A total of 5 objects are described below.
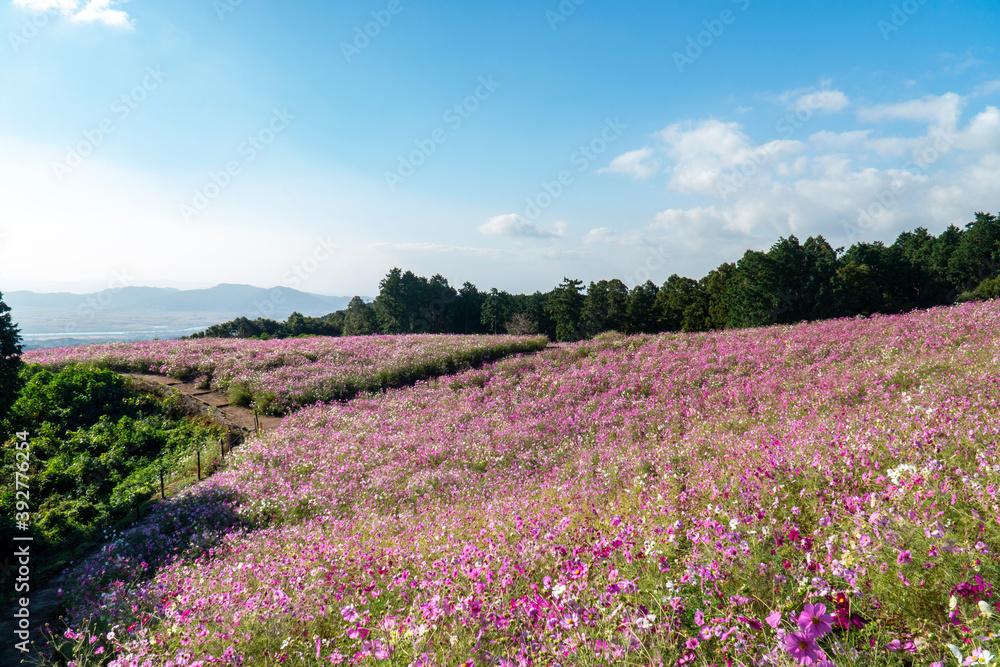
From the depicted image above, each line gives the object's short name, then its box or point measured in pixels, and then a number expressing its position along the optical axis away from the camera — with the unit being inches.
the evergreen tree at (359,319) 2733.8
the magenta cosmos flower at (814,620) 84.3
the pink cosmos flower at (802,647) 82.6
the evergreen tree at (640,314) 2345.0
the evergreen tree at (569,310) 2503.0
